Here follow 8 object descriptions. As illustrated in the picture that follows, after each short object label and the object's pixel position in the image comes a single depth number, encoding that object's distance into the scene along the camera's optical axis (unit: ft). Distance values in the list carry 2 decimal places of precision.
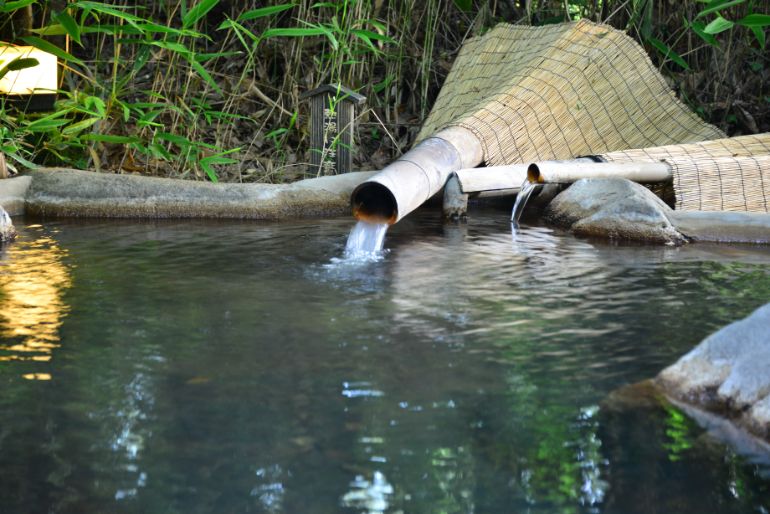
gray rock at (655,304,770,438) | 8.99
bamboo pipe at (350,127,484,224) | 18.58
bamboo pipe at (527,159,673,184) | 20.97
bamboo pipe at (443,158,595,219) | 20.97
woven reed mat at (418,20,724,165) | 23.97
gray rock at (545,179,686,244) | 18.48
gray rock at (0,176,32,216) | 19.73
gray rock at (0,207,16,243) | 17.26
